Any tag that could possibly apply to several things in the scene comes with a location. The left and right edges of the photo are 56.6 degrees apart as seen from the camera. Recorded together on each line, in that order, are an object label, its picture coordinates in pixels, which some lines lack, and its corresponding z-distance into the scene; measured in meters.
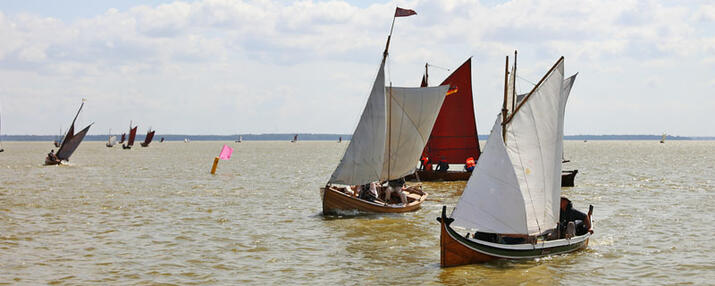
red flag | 33.50
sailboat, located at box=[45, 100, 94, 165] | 74.12
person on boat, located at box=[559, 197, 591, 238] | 22.83
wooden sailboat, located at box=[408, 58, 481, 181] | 49.34
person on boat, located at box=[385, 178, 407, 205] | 32.75
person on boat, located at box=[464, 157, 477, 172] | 48.89
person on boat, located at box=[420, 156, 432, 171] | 51.68
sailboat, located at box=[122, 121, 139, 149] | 174.04
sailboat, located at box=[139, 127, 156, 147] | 189.00
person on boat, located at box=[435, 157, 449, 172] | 50.75
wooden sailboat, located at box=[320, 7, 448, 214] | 31.06
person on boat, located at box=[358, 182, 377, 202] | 31.83
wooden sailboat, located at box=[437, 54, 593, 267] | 19.50
